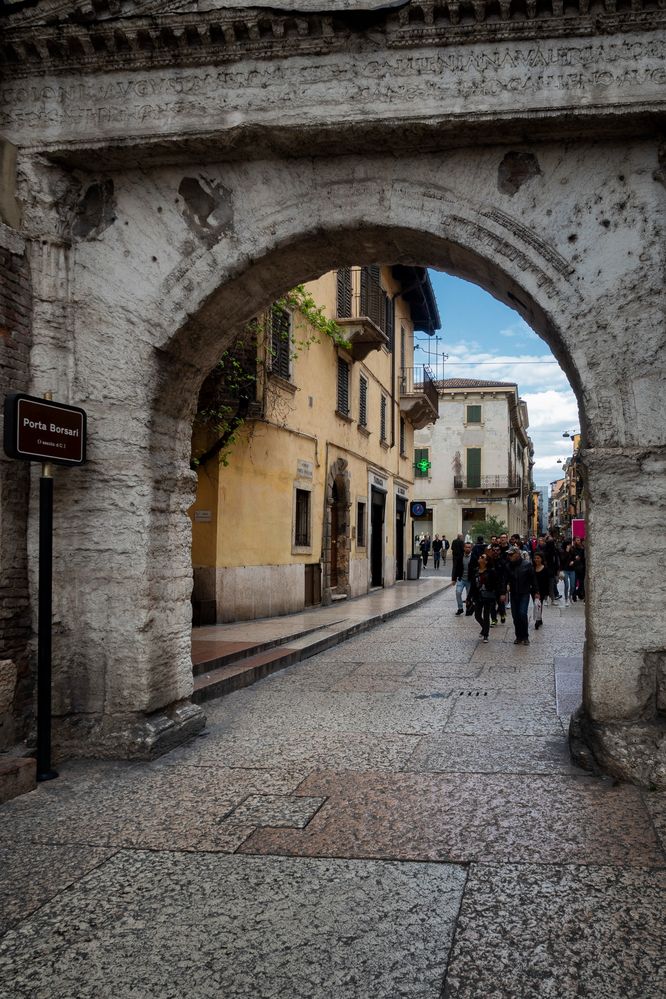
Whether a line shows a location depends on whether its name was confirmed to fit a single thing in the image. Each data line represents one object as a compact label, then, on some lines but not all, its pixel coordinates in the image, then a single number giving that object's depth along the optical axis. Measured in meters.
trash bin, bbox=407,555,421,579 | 27.81
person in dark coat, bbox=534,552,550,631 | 13.73
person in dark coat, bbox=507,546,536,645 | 11.17
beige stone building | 50.94
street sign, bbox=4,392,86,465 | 4.77
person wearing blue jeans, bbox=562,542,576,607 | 19.30
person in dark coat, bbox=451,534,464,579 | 18.05
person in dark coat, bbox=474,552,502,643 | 11.71
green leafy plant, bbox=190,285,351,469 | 12.44
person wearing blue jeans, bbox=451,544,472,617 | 15.83
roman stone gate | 4.99
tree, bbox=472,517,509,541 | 47.06
